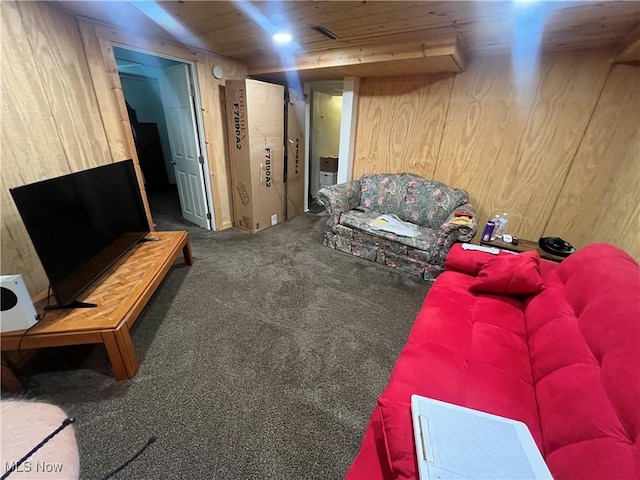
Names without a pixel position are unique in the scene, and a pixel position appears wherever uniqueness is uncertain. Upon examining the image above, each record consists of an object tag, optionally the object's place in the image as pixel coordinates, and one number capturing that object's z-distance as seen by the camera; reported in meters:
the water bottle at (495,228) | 2.51
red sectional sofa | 0.76
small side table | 2.21
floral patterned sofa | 2.58
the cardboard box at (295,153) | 3.67
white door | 3.10
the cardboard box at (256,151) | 3.10
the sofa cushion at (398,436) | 0.75
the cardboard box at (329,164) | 4.89
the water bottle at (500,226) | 2.58
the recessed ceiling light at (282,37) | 2.26
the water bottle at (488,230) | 2.47
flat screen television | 1.32
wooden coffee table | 1.34
